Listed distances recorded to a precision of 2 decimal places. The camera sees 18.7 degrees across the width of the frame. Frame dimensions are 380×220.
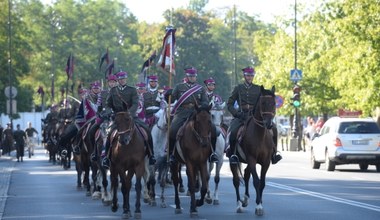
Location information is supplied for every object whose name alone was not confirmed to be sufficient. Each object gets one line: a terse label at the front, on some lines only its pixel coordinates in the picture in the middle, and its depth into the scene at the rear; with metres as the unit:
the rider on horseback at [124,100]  20.62
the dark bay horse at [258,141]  20.06
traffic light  59.84
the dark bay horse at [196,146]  19.84
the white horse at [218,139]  22.20
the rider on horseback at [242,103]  21.09
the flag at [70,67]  41.59
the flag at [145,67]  40.75
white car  36.06
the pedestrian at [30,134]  59.09
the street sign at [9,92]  60.19
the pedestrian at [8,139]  57.97
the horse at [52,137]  43.20
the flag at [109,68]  34.47
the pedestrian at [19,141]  53.16
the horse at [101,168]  22.76
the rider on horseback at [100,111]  23.98
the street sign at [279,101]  56.25
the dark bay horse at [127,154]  19.75
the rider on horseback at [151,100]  25.33
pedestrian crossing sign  61.12
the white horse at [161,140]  23.47
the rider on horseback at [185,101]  21.05
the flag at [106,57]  36.30
